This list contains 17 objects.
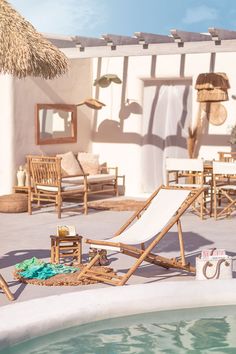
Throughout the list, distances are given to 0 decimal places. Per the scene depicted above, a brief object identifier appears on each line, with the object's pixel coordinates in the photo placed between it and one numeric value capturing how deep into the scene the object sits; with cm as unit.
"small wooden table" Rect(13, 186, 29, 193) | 1258
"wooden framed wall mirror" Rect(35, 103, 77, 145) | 1361
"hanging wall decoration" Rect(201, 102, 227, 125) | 1343
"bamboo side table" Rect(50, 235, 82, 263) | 740
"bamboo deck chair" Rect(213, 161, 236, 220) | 1027
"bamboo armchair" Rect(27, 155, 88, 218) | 1117
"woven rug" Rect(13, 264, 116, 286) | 661
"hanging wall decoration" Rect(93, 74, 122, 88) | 1377
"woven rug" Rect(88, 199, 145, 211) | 1220
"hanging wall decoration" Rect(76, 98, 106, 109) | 1401
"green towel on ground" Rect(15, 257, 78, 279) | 682
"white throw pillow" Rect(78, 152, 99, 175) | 1390
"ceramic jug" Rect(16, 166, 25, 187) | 1273
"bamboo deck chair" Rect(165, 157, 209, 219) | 1062
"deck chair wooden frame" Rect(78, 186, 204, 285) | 637
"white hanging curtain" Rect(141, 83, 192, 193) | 1414
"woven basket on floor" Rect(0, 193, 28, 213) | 1172
